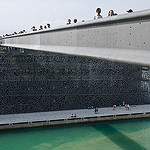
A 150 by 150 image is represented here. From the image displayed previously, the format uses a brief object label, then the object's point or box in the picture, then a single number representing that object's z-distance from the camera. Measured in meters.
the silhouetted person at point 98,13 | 18.03
